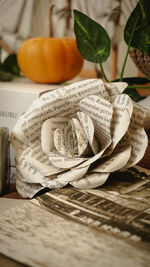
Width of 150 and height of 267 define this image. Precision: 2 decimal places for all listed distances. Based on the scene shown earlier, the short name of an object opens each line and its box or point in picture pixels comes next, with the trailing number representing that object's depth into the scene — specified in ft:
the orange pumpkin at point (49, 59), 2.29
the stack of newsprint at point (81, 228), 0.97
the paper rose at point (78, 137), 1.45
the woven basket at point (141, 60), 2.10
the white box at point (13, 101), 1.92
